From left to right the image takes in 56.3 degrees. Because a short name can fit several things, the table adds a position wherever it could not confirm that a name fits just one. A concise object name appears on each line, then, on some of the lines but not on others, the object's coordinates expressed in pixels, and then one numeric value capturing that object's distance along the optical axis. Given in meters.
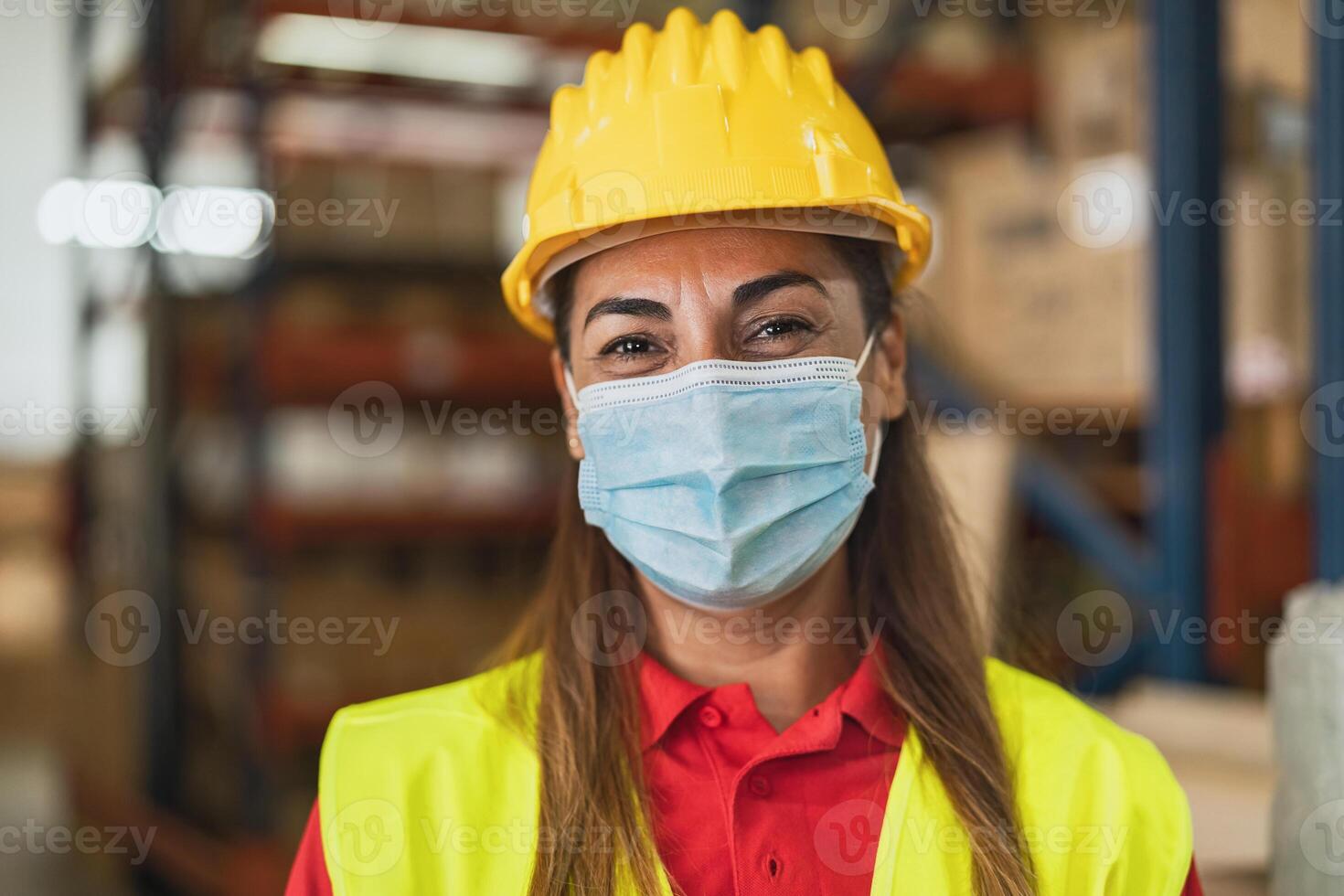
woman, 1.62
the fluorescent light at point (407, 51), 4.91
